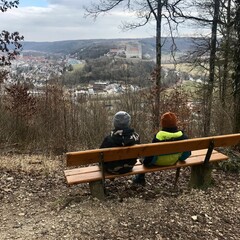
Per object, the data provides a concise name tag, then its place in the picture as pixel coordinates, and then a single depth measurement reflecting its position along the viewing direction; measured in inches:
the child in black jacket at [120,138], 117.1
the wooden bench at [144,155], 109.5
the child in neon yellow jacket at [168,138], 124.2
